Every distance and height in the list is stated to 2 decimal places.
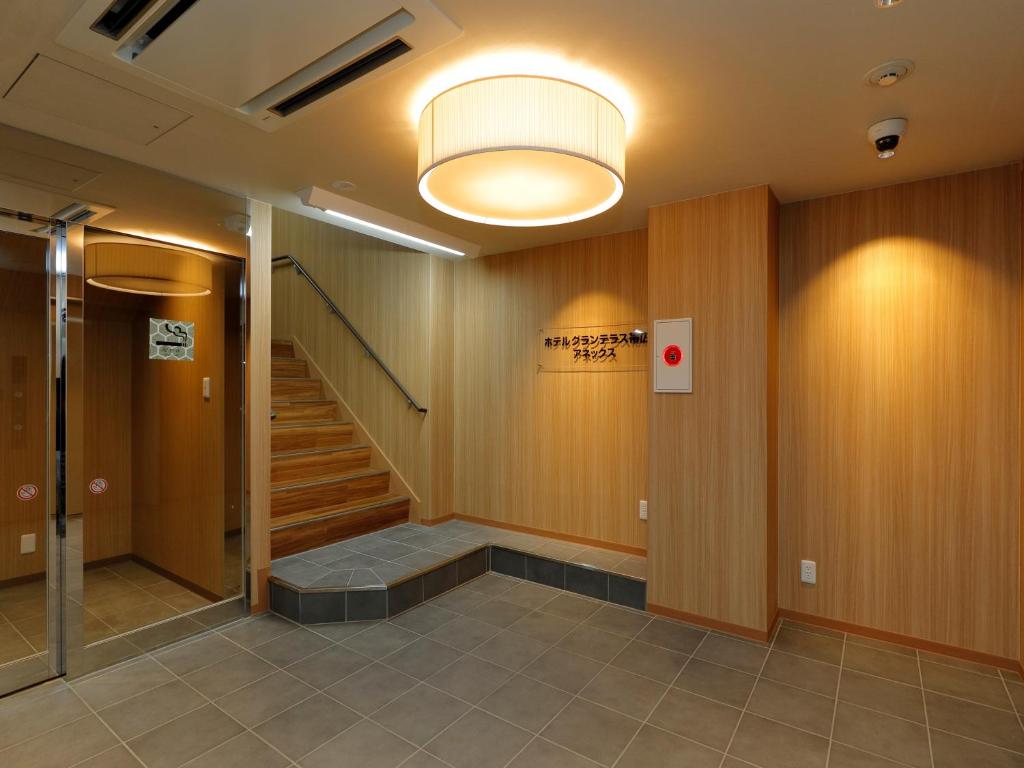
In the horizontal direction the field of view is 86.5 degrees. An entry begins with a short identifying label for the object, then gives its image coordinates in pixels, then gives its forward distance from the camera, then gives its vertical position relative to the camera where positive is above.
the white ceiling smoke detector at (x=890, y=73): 2.02 +1.17
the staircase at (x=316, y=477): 4.29 -0.81
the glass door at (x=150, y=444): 2.87 -0.33
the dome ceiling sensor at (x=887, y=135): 2.46 +1.14
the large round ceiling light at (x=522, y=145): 1.98 +0.90
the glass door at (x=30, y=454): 2.66 -0.33
